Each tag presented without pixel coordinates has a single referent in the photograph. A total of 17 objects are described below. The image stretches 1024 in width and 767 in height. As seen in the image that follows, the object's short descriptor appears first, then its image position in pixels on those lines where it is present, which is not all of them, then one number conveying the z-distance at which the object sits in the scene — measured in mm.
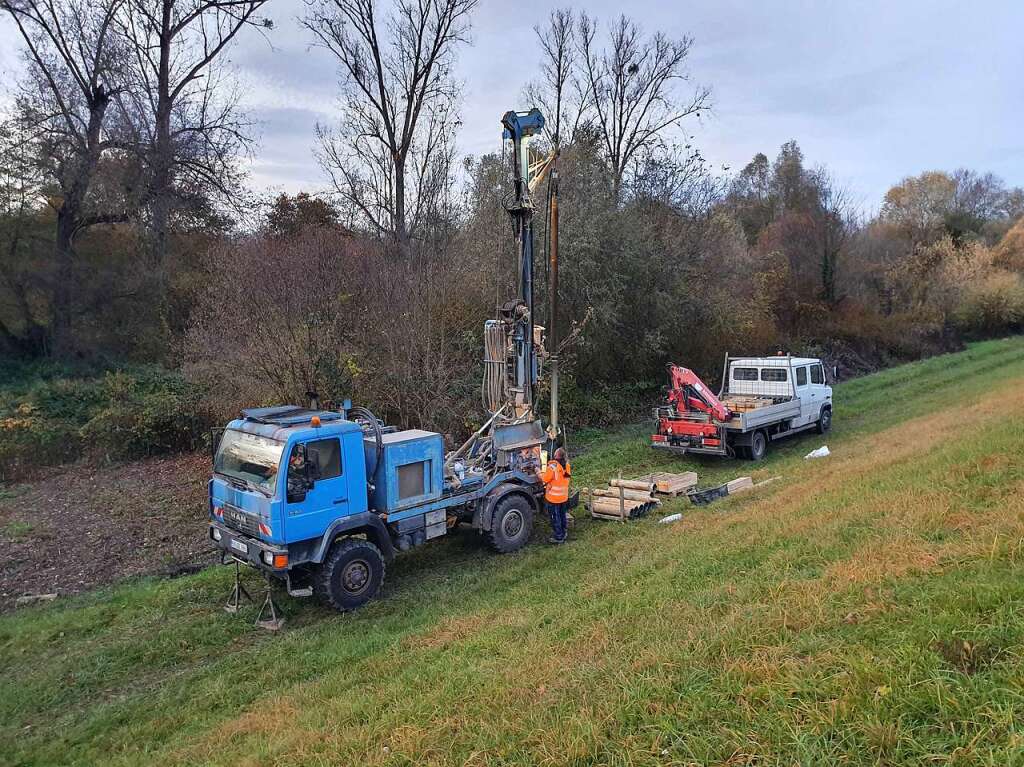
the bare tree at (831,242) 34562
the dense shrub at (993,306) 37500
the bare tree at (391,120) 20016
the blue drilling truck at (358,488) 6826
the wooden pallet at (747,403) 14664
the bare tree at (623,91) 28234
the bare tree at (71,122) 18547
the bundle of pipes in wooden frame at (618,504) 9828
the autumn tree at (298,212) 22844
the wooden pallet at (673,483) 10891
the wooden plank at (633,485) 10773
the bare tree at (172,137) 20297
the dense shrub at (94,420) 14281
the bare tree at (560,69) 26378
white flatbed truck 13250
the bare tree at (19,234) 17984
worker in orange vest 8914
